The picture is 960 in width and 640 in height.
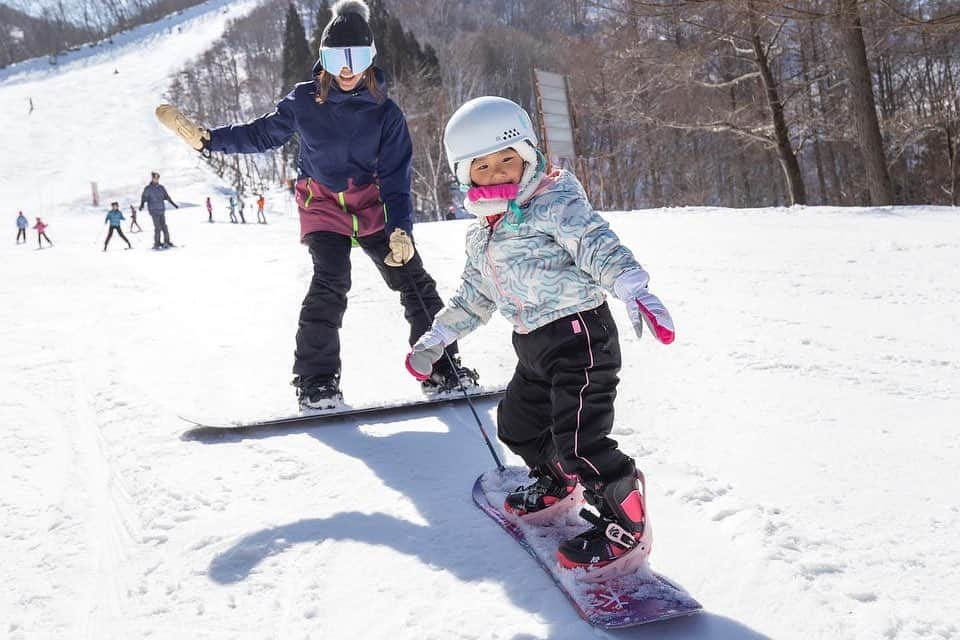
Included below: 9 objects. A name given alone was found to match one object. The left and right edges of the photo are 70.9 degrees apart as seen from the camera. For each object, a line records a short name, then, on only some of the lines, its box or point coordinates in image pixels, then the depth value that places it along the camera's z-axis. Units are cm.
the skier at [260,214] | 3272
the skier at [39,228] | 2058
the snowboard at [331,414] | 306
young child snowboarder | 182
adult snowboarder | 322
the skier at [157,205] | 1545
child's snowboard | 165
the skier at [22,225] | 2291
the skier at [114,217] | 1645
